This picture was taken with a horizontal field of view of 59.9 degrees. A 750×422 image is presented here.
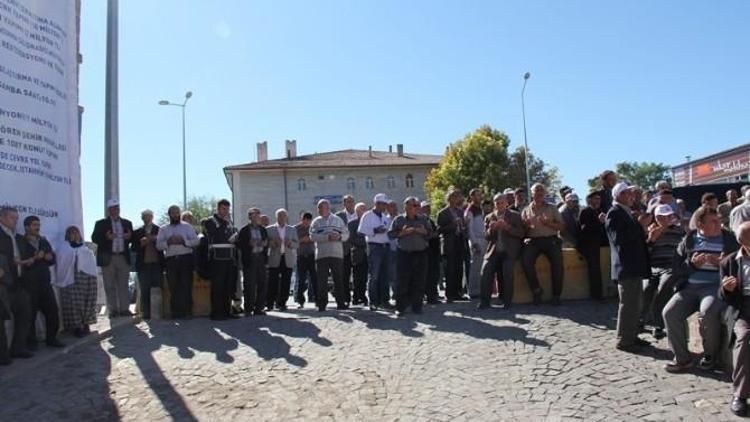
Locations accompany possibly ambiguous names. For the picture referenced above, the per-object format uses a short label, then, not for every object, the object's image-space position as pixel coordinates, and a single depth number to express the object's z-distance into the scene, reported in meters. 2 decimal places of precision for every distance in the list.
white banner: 8.58
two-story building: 57.72
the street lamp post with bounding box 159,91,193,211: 41.45
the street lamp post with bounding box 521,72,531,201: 39.28
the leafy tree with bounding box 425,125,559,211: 43.81
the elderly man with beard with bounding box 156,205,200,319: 10.23
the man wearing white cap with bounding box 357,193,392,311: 10.58
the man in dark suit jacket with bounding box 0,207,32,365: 7.32
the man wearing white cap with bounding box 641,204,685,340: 7.62
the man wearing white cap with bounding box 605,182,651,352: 7.29
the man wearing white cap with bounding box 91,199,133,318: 10.34
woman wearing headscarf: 8.98
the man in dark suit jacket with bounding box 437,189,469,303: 10.77
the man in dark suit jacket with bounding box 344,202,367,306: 11.34
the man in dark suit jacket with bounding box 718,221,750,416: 5.46
